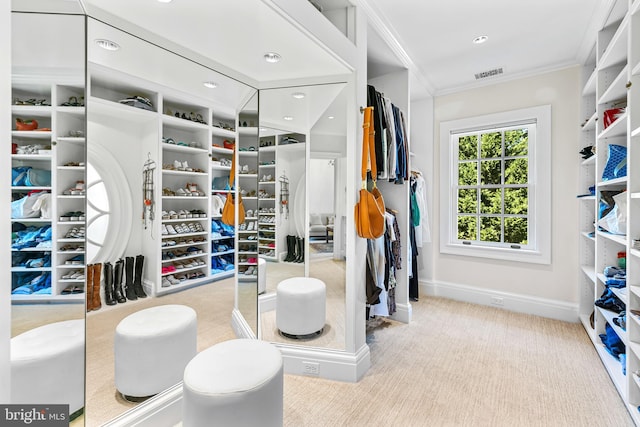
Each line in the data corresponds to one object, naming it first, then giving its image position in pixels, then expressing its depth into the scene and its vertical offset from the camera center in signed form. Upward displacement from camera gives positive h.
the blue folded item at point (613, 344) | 2.16 -0.95
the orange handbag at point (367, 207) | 2.03 +0.04
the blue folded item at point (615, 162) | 2.04 +0.35
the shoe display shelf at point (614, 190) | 1.71 +0.13
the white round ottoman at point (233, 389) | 1.20 -0.71
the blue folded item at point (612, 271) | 2.16 -0.42
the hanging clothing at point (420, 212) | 3.57 +0.00
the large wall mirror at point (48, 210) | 0.93 +0.01
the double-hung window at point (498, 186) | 3.26 +0.31
